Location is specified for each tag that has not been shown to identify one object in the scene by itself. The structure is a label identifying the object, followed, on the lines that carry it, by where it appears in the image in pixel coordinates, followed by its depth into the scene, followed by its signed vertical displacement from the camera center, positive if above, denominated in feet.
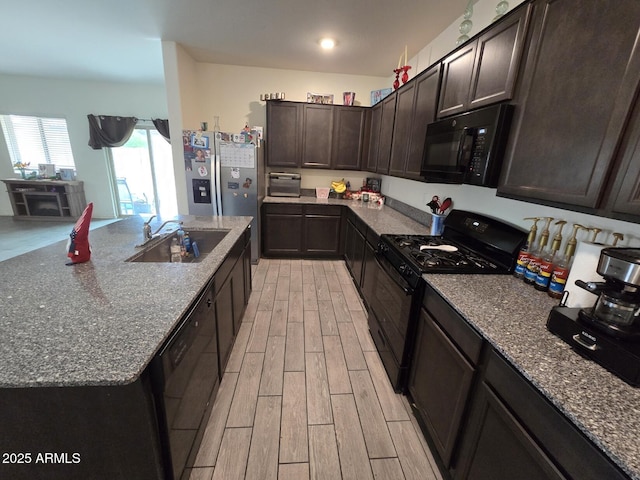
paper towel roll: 3.17 -1.15
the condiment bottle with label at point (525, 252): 4.48 -1.31
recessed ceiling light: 9.21 +4.39
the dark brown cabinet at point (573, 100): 2.76 +0.95
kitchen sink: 5.25 -1.98
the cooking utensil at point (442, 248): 5.73 -1.65
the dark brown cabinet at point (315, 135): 11.83 +1.40
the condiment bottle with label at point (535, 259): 4.23 -1.32
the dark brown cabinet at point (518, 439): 2.05 -2.40
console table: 17.52 -3.13
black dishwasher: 2.76 -2.87
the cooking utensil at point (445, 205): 7.40 -0.92
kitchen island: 2.27 -1.85
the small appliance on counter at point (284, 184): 12.67 -0.97
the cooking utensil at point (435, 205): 7.50 -0.94
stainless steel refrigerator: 10.50 -0.45
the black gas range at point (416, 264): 4.82 -1.71
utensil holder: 7.31 -1.45
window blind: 17.62 +0.79
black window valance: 17.53 +1.79
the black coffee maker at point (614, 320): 2.40 -1.41
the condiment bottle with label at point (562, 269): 3.84 -1.32
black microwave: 4.32 +0.52
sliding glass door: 18.83 -1.25
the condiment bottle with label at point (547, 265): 4.06 -1.35
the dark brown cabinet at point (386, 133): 9.25 +1.33
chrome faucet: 5.41 -1.54
